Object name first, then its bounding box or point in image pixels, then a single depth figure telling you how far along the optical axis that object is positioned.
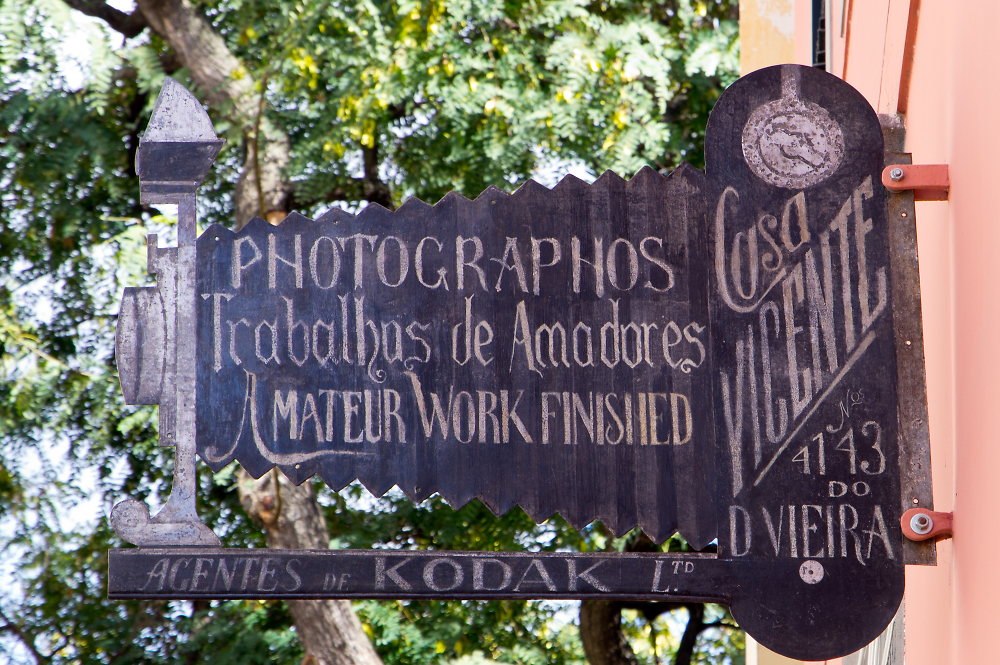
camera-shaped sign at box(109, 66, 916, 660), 4.51
